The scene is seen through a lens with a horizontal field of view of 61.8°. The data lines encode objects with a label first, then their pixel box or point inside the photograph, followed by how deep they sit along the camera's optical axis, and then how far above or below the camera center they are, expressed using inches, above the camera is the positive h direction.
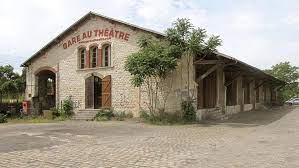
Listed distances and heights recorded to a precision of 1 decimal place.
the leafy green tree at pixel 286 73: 1296.3 +116.4
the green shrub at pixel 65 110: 564.7 -31.3
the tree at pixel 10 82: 779.3 +46.0
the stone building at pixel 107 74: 492.7 +47.8
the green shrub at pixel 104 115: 515.0 -39.4
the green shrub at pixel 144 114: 489.2 -36.1
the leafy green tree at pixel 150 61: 444.7 +61.7
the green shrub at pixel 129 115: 512.9 -39.2
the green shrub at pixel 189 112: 466.5 -30.7
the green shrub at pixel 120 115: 508.9 -39.7
